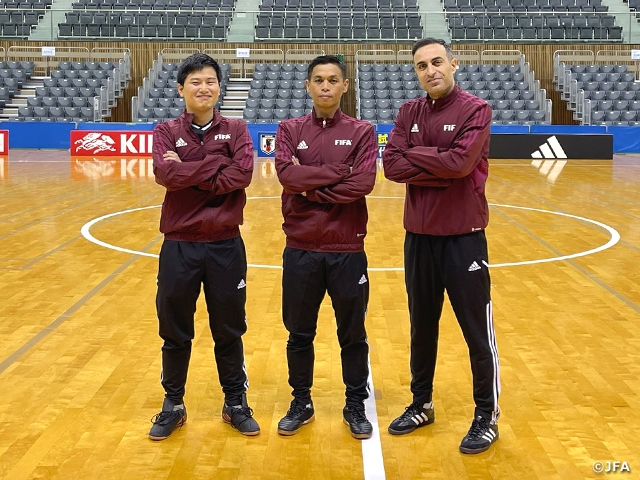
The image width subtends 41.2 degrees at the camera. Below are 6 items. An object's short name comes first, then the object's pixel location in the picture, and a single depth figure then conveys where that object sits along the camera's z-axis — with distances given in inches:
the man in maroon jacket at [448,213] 148.6
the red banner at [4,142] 794.8
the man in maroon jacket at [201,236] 153.2
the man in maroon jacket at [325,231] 153.1
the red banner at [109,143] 787.4
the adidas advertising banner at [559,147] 788.0
